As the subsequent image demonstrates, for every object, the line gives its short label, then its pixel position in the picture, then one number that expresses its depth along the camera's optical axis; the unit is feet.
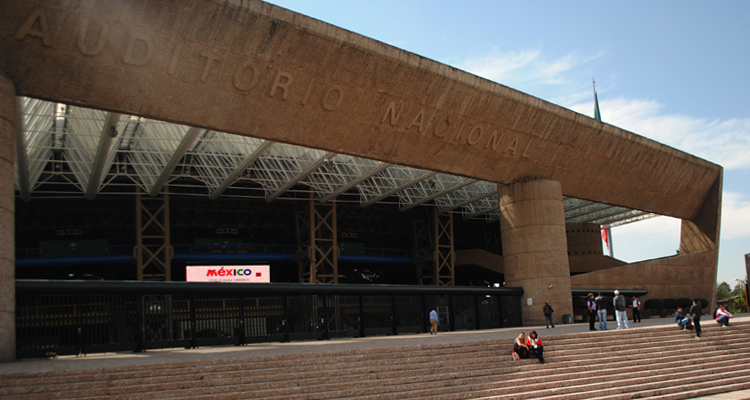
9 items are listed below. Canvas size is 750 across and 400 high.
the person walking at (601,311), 65.16
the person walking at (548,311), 75.10
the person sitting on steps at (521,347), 49.19
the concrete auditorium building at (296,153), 53.52
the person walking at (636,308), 82.99
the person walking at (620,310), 65.72
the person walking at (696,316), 61.16
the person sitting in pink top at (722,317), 65.98
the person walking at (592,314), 65.00
